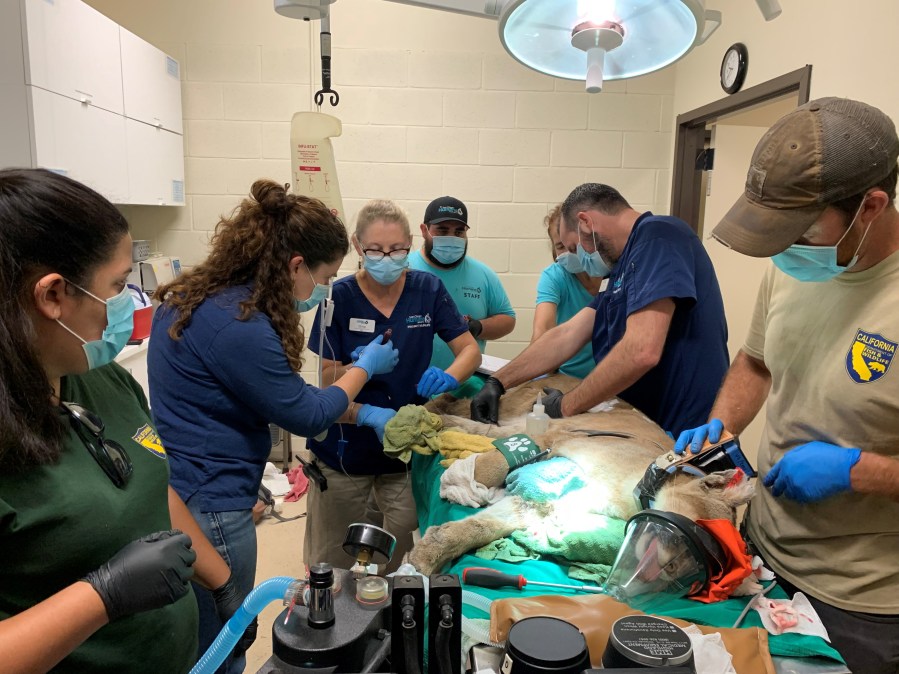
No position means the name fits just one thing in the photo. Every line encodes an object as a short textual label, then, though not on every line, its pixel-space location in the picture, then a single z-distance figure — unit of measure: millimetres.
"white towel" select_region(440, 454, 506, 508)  1434
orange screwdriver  1080
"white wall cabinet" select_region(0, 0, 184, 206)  2395
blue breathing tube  854
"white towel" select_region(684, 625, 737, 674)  853
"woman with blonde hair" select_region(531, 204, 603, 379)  2849
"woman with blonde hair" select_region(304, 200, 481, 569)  2113
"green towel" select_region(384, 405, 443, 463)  1741
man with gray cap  1107
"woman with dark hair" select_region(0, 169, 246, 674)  813
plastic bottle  1779
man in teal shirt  2816
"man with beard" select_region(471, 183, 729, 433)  1699
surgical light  1101
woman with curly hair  1414
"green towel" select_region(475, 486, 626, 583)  1179
